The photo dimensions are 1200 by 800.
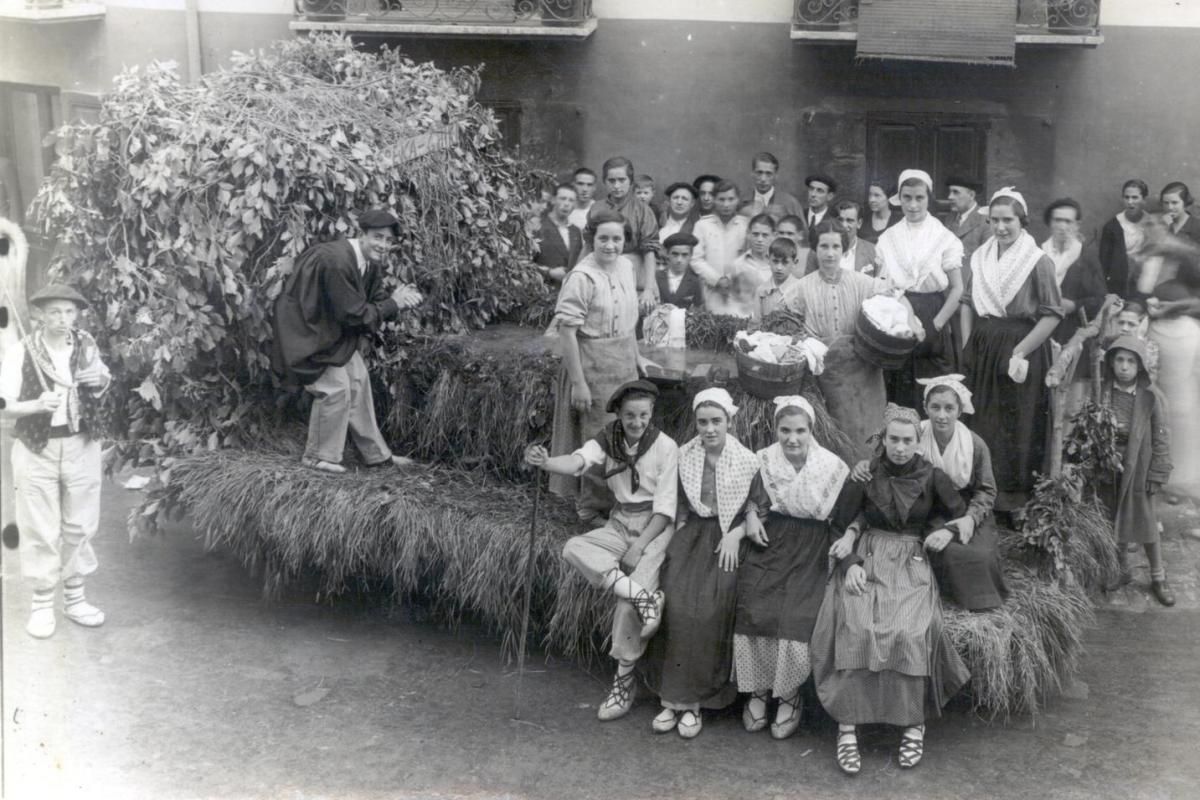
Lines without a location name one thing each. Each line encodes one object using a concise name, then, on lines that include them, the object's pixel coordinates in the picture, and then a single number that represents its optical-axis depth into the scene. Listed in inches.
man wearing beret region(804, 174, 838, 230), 362.3
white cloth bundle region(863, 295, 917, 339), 247.0
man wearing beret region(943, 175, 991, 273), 311.0
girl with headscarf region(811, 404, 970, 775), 202.5
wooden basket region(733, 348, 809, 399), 239.6
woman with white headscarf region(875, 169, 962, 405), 275.0
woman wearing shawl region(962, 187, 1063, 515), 261.0
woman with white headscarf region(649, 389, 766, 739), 215.5
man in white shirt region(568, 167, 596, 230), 372.2
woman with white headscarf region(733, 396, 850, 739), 211.2
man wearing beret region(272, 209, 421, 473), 260.1
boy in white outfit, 227.1
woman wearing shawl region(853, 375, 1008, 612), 214.4
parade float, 240.8
